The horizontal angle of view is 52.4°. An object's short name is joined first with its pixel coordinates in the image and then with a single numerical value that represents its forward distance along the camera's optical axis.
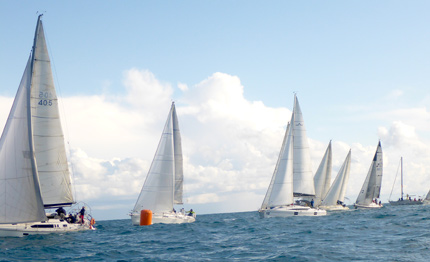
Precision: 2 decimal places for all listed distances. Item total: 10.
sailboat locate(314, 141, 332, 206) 74.12
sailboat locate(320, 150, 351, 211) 75.06
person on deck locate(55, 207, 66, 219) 37.41
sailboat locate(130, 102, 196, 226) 49.38
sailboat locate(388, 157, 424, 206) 121.38
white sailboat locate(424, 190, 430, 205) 121.69
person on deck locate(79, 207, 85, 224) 38.80
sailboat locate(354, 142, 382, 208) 85.44
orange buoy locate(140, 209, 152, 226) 47.12
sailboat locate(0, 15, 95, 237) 32.22
